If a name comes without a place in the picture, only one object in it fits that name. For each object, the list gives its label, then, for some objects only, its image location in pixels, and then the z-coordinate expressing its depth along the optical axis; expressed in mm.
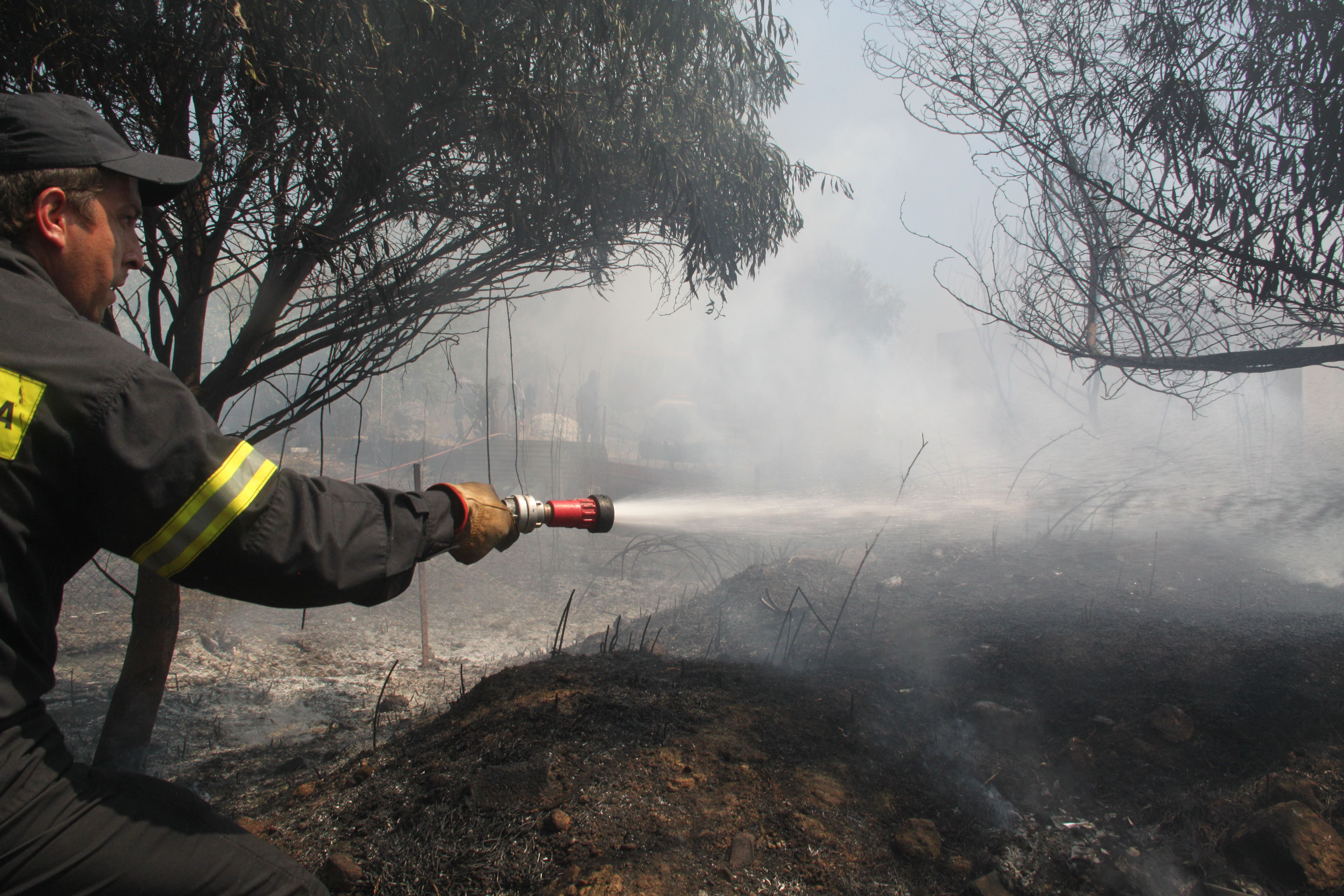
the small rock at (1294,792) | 2004
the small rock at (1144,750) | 2332
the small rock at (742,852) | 1751
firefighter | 966
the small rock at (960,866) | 1798
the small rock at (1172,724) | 2398
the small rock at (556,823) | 1832
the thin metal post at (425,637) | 5156
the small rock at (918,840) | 1833
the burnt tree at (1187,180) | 2602
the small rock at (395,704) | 3738
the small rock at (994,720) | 2600
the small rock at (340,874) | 1689
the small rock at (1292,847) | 1729
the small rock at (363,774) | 2230
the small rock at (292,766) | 2822
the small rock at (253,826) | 1989
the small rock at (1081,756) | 2322
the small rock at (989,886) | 1709
